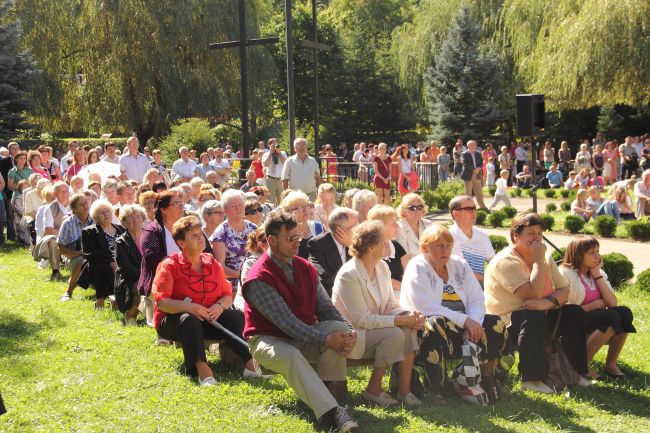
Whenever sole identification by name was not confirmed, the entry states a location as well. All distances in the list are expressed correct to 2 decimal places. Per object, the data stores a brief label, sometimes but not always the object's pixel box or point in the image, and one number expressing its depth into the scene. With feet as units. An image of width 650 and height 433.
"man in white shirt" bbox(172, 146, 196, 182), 56.70
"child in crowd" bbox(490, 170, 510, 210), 63.24
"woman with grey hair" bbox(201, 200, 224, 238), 27.07
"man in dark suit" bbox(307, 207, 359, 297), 23.06
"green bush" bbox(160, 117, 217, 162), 83.25
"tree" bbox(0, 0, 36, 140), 84.12
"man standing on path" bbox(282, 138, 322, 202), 43.09
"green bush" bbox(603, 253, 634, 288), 33.37
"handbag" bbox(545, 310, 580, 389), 21.27
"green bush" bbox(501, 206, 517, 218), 57.81
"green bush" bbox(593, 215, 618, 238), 48.63
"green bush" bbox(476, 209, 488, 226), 58.01
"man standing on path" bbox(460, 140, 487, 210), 64.44
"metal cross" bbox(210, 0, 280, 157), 51.16
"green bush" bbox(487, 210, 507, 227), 56.44
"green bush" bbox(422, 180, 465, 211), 67.72
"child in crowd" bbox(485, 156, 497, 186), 87.61
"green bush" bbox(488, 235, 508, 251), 39.09
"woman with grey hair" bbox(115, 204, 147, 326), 27.14
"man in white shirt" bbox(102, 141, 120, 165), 51.13
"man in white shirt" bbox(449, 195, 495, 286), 24.82
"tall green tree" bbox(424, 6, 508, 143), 114.62
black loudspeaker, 41.88
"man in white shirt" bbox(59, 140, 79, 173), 57.75
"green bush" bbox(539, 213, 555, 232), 51.80
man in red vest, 17.93
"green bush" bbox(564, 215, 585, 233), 50.96
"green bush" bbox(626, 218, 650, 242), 47.24
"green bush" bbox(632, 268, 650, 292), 32.09
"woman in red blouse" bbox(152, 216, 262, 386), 21.11
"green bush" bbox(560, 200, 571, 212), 62.44
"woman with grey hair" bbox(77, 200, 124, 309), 29.50
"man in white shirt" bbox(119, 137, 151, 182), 48.42
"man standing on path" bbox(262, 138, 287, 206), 54.13
